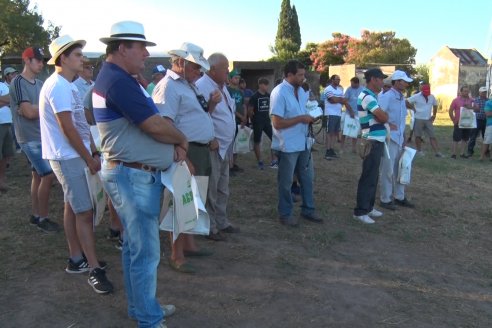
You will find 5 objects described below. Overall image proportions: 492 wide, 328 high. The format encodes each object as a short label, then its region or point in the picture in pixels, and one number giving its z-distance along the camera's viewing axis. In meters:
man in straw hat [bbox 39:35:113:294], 3.52
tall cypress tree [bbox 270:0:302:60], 56.12
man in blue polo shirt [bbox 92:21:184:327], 2.63
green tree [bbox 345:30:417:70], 45.66
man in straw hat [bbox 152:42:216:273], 4.02
